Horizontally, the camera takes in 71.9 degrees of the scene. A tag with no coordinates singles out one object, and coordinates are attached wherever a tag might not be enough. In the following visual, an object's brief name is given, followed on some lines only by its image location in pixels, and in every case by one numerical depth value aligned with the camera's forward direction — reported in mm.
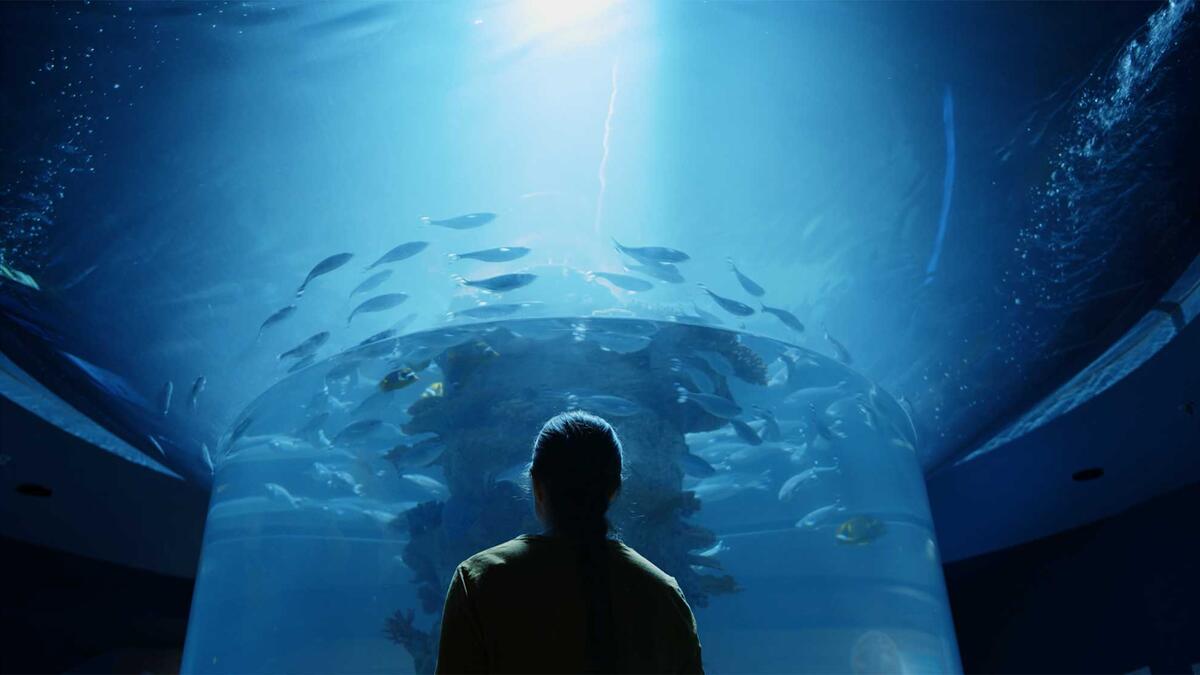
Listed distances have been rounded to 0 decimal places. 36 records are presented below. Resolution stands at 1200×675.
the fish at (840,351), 5083
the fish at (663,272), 4344
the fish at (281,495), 5105
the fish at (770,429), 5465
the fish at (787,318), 4816
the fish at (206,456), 6240
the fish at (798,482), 5328
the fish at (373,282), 4414
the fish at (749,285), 4445
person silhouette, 1209
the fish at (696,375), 5035
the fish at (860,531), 5062
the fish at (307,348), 4895
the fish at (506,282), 4348
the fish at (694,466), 5113
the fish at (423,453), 4938
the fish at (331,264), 4234
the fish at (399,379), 5062
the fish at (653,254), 4215
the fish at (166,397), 5449
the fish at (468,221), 4004
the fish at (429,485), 5012
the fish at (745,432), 5277
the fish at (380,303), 4539
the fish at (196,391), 5363
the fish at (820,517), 5188
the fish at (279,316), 4629
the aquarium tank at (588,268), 3363
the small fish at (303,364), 5105
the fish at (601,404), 4855
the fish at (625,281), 4473
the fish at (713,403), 4996
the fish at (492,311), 4812
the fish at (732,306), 4668
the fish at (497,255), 4238
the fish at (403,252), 4188
